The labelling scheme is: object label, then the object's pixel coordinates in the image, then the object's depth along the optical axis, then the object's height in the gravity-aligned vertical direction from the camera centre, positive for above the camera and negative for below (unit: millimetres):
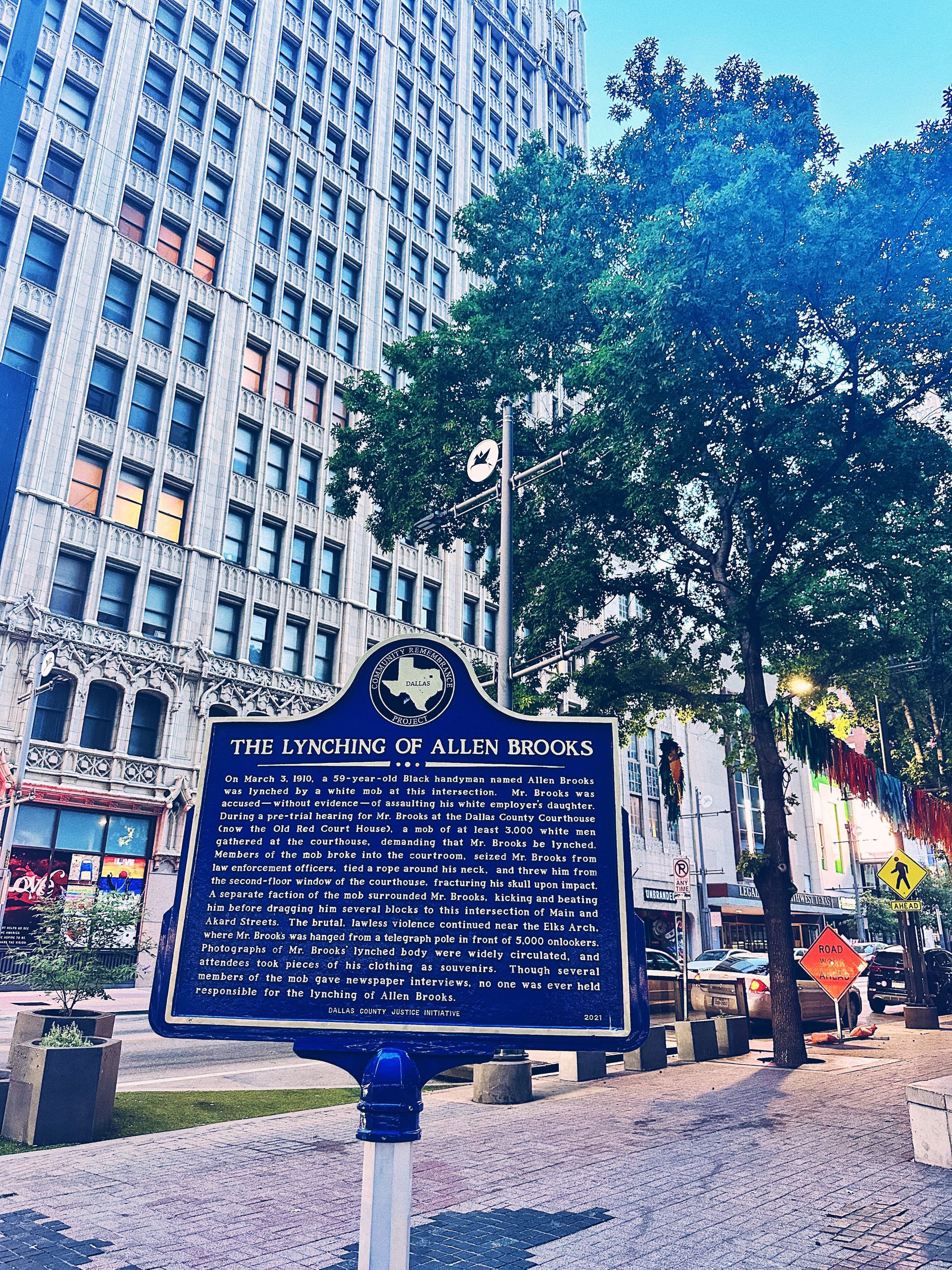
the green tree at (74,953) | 8875 -244
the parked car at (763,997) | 19703 -1206
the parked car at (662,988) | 21391 -1137
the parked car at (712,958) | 23844 -494
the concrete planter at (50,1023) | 8531 -895
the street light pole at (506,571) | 13844 +5742
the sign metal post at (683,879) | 20219 +1355
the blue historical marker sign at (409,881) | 3998 +252
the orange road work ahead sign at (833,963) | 16047 -365
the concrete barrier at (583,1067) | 12969 -1835
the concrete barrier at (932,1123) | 7598 -1497
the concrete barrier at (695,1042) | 15500 -1735
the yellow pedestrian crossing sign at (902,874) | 18797 +1459
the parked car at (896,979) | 27391 -1123
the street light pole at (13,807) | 24344 +3195
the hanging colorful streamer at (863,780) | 17672 +3461
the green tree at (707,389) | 14180 +9556
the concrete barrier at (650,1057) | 14203 -1838
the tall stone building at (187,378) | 27344 +19041
